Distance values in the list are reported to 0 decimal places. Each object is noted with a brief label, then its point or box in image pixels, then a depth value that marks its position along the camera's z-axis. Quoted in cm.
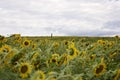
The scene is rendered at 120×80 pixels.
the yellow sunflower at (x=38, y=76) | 127
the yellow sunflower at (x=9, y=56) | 185
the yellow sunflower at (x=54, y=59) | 204
